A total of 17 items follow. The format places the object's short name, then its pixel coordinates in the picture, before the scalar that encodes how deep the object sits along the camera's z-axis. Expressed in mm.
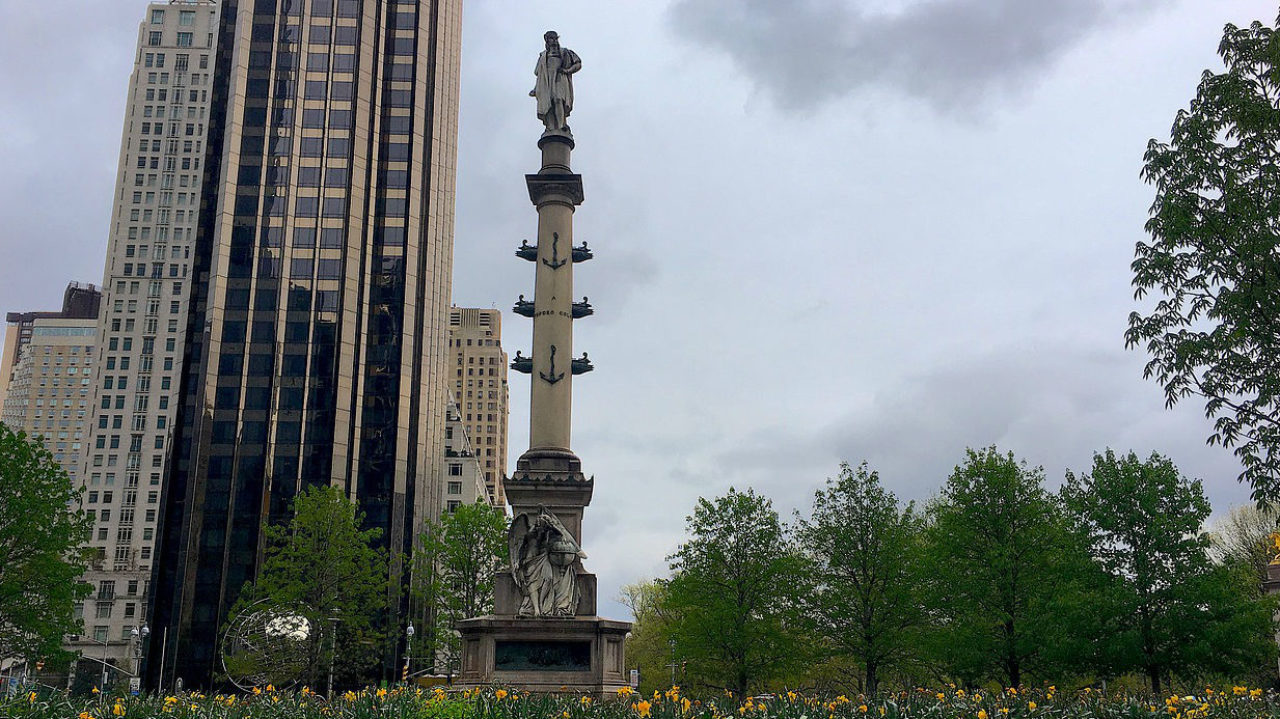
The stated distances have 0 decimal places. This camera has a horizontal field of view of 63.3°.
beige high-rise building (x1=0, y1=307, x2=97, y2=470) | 195375
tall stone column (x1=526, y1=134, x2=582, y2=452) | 33281
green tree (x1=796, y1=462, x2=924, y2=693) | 44906
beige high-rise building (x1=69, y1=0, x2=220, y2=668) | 118562
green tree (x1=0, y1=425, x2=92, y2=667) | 45375
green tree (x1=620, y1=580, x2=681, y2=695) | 72450
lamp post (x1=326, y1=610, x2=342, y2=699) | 55241
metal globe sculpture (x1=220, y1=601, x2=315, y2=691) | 55156
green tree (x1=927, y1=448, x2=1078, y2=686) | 39469
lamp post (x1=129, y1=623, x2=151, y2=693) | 64400
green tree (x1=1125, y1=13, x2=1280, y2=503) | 19453
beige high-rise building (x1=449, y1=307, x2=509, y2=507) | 191200
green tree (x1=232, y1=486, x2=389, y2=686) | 56375
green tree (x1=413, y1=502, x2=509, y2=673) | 60031
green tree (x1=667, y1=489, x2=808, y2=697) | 45625
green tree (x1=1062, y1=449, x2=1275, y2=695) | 36875
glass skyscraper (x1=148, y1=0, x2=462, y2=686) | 90625
